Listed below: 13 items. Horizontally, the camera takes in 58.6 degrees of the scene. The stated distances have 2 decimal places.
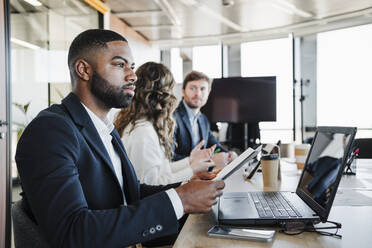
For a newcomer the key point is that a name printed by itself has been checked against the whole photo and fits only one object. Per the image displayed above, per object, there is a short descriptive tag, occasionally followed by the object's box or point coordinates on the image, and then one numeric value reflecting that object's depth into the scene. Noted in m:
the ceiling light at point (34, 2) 3.32
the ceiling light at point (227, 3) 4.83
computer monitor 4.27
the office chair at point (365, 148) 2.57
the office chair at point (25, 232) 0.98
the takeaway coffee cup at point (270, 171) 1.73
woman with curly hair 2.04
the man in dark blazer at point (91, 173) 0.90
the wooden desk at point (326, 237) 0.92
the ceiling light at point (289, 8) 4.95
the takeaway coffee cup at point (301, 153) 2.18
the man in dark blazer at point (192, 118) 3.39
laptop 1.05
